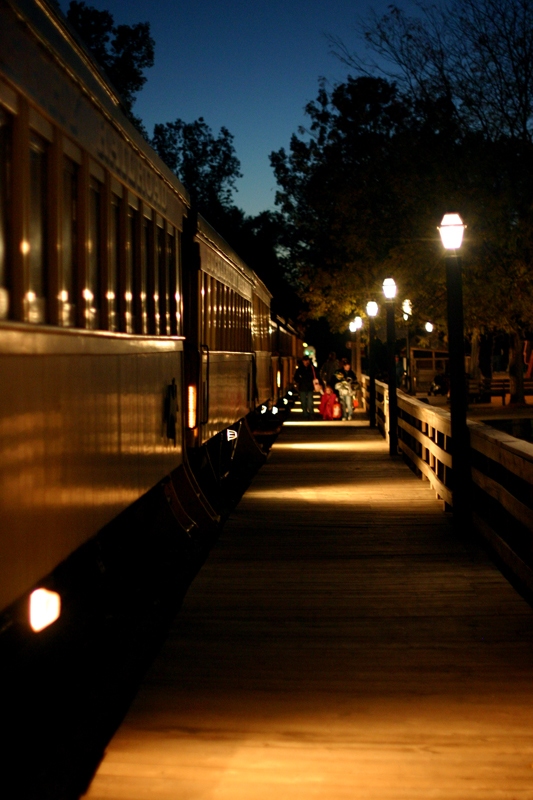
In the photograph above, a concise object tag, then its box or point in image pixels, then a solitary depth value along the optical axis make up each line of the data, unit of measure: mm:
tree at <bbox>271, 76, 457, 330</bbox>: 31016
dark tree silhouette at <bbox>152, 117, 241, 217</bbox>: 80312
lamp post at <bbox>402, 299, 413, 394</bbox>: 35625
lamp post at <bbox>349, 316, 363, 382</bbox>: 39562
